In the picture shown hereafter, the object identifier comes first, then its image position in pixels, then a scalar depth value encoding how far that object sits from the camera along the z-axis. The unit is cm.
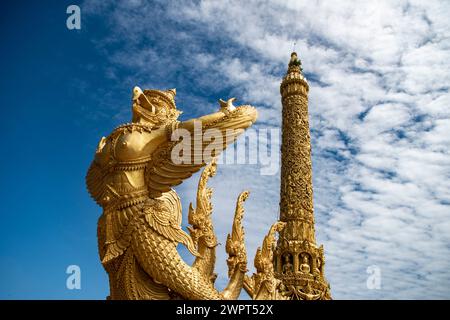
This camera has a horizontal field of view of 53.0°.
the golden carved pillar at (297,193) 1520
